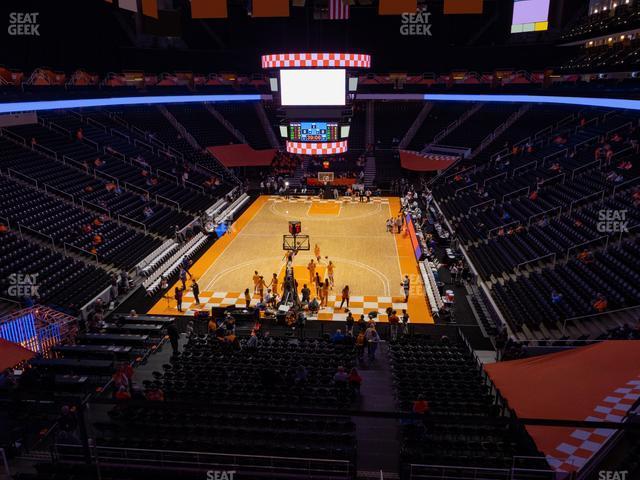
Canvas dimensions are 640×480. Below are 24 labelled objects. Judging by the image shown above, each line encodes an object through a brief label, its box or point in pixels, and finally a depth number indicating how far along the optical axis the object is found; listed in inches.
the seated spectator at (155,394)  385.7
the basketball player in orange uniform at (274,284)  751.8
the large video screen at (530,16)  1486.2
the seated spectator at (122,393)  405.1
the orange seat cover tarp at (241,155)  1584.6
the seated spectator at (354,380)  450.0
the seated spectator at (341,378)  446.3
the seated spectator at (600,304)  565.3
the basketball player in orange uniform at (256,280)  764.1
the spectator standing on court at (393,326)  622.5
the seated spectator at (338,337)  593.6
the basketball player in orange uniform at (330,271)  782.2
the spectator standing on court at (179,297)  720.3
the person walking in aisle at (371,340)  562.3
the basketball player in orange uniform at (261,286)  743.4
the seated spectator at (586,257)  674.2
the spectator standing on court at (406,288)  757.9
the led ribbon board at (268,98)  926.4
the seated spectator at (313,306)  722.8
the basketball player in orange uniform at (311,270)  797.6
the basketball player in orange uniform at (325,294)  756.0
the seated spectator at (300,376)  451.8
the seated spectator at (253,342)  557.9
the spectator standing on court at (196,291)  727.7
